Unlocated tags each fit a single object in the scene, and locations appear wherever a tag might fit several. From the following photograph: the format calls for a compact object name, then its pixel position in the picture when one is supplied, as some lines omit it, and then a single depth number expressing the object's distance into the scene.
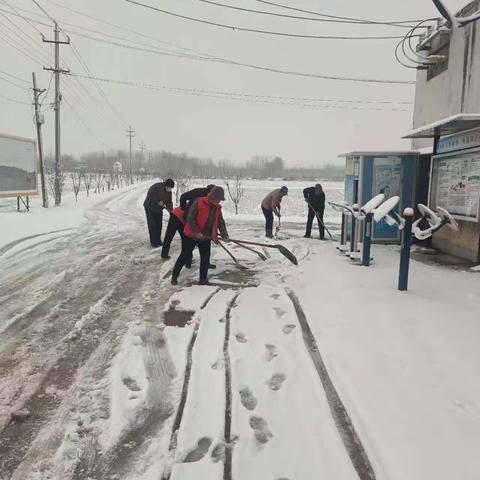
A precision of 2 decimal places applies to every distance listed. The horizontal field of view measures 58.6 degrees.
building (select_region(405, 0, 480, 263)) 7.63
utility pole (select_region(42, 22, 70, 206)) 20.34
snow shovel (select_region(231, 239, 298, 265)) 7.38
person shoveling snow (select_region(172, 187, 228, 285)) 5.84
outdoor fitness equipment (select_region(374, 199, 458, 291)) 5.55
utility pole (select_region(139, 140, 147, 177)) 108.56
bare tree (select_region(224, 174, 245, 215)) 25.95
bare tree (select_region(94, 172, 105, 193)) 38.18
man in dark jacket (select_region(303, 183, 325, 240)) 11.04
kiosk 9.58
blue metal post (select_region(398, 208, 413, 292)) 5.51
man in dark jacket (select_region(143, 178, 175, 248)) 8.91
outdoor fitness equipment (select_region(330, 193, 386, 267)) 7.02
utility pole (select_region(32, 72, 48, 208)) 18.47
